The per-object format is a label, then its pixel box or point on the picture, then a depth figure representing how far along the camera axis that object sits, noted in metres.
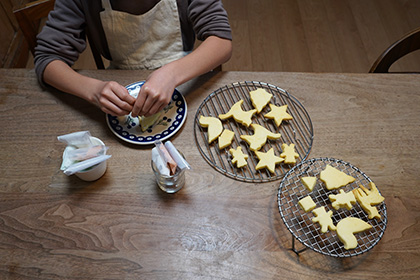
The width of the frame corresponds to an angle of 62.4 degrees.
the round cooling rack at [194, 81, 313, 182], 0.96
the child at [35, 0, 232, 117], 1.01
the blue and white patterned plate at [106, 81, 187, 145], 1.01
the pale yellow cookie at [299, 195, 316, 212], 0.86
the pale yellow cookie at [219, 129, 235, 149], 0.99
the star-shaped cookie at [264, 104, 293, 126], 1.03
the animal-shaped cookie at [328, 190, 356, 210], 0.87
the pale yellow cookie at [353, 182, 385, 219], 0.86
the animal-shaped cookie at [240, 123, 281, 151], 0.98
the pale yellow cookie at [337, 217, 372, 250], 0.81
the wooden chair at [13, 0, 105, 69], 1.20
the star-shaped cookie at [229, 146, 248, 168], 0.96
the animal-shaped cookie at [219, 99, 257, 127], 1.03
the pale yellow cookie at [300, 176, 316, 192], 0.90
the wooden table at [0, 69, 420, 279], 0.82
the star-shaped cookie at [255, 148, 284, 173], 0.95
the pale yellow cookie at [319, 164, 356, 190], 0.90
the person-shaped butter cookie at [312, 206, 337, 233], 0.83
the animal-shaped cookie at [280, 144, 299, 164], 0.96
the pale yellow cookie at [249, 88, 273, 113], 1.06
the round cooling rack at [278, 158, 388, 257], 0.84
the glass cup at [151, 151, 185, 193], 0.86
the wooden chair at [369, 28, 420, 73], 1.17
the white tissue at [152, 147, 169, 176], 0.84
